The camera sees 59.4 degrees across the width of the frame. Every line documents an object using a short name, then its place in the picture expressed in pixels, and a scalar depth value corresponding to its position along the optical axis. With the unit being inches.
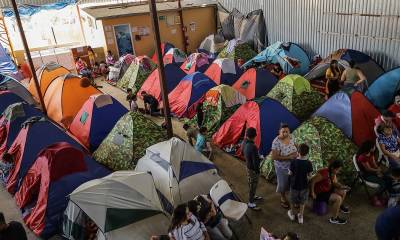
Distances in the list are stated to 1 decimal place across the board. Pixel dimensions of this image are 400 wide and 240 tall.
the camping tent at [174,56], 530.6
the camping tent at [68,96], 380.8
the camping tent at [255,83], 362.9
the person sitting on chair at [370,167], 211.0
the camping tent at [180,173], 217.2
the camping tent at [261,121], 271.4
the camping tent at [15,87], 436.5
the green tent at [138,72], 470.3
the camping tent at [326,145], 232.8
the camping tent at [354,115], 255.0
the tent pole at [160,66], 233.4
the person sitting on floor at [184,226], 156.6
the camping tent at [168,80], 421.7
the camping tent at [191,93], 367.2
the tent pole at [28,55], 355.1
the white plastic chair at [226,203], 191.5
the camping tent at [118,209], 184.5
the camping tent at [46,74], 468.8
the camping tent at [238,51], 507.0
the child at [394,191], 197.9
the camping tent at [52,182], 218.2
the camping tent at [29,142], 266.2
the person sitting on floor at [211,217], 173.9
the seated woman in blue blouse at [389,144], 223.1
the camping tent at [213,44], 588.1
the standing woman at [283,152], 207.6
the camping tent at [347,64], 360.2
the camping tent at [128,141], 276.1
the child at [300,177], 189.6
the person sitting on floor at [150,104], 393.4
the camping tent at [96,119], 315.0
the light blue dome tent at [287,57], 439.5
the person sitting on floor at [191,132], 285.7
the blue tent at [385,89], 319.3
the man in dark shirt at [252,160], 207.3
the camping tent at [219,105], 319.9
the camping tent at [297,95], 323.3
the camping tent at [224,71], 410.6
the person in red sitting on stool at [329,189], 200.1
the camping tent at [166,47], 576.6
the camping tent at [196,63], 469.7
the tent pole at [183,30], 602.1
